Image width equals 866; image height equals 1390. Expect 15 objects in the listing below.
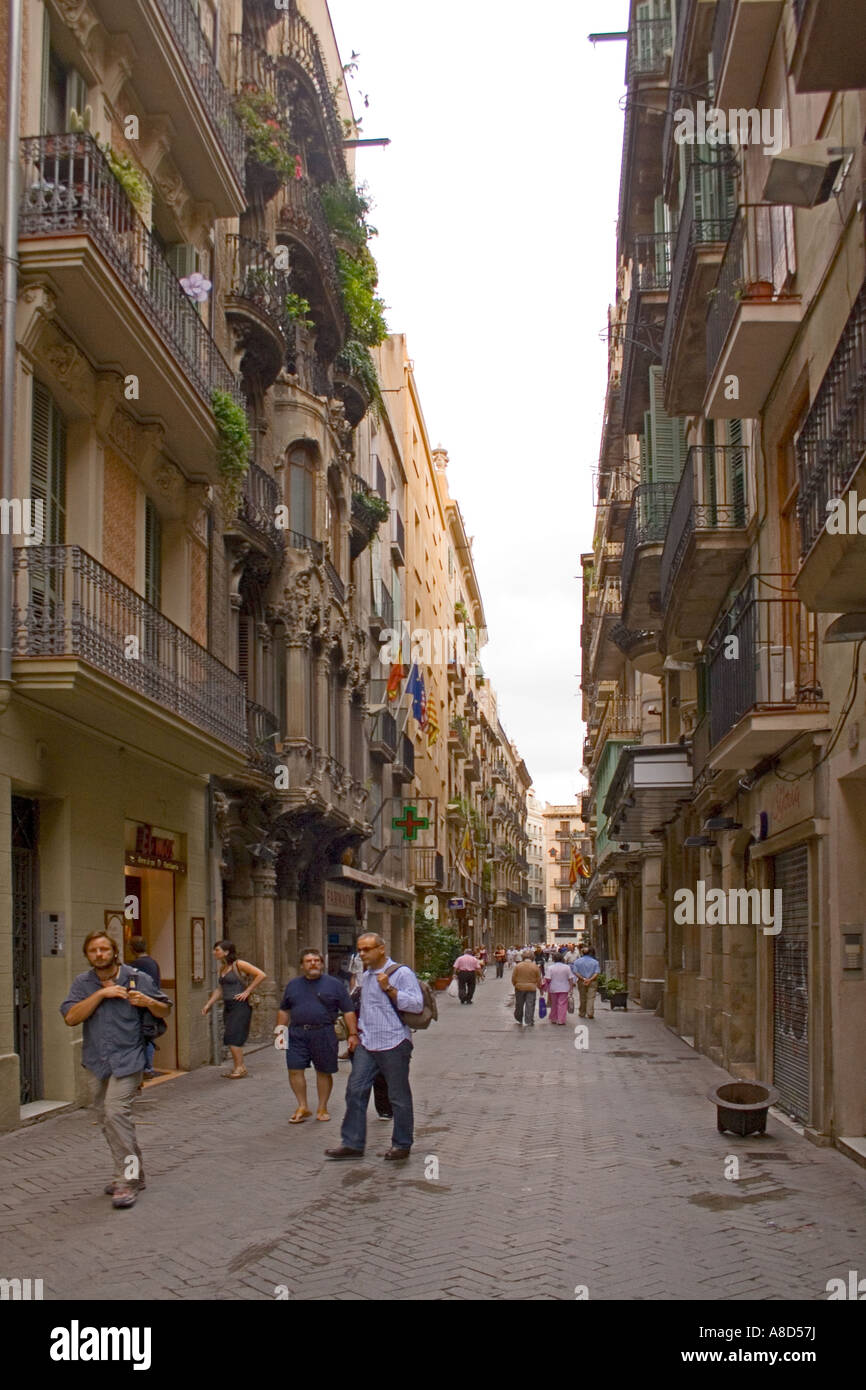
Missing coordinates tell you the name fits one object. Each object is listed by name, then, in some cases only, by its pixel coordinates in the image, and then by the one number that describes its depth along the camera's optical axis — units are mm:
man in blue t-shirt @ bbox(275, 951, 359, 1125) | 13383
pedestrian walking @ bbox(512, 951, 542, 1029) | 27609
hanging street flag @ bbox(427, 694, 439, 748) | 47250
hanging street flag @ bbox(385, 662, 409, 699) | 36562
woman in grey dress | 17953
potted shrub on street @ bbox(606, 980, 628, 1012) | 35375
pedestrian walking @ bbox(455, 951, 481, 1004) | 37688
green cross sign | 41303
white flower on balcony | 18778
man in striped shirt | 11367
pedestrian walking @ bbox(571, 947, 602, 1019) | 30328
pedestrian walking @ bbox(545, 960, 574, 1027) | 28688
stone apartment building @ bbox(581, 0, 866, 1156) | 10414
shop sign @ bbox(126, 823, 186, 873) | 17250
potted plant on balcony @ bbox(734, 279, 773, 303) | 13000
